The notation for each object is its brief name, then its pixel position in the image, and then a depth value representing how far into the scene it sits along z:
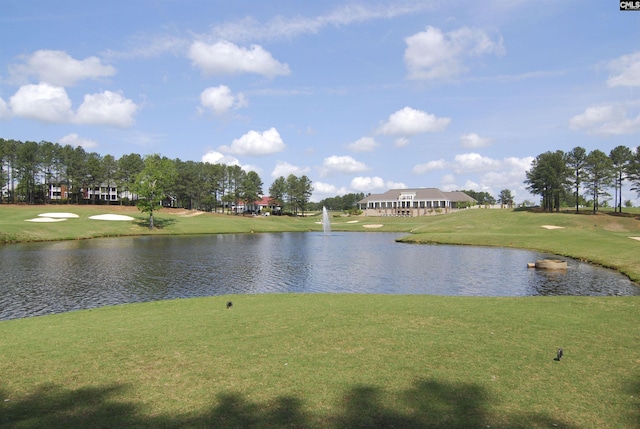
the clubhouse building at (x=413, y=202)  148.38
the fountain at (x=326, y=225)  94.93
